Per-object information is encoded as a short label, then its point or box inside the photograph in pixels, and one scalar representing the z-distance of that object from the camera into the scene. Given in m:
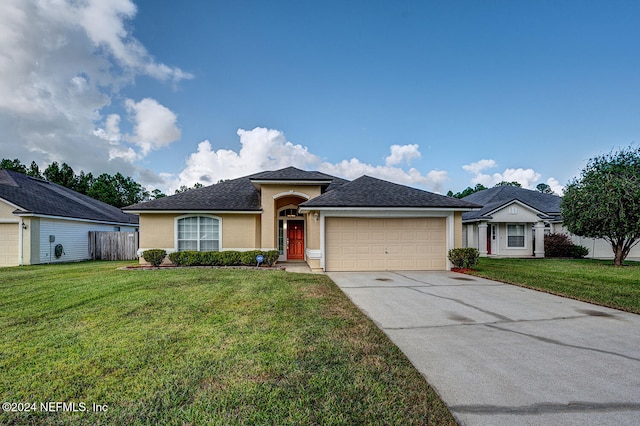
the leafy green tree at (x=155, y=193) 51.84
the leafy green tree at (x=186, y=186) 51.45
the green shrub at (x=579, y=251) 18.37
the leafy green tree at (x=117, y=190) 38.59
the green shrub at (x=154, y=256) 12.52
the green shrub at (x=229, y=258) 12.63
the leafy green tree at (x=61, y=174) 39.16
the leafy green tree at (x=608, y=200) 13.40
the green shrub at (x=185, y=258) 12.52
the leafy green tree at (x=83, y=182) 40.07
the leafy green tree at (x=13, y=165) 36.91
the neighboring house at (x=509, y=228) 18.34
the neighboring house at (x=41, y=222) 14.01
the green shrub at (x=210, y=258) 12.59
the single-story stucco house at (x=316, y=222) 11.77
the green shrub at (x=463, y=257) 11.59
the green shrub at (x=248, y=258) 12.59
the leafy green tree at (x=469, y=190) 50.25
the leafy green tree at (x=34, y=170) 38.88
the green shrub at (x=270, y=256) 12.66
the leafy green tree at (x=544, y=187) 62.59
